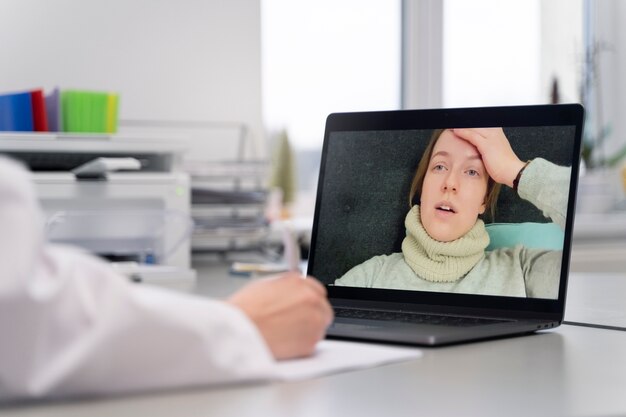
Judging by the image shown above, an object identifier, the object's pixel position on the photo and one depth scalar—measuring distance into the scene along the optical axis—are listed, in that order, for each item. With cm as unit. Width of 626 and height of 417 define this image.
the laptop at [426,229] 99
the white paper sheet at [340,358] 70
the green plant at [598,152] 339
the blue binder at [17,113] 218
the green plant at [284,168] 313
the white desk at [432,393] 60
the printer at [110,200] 204
